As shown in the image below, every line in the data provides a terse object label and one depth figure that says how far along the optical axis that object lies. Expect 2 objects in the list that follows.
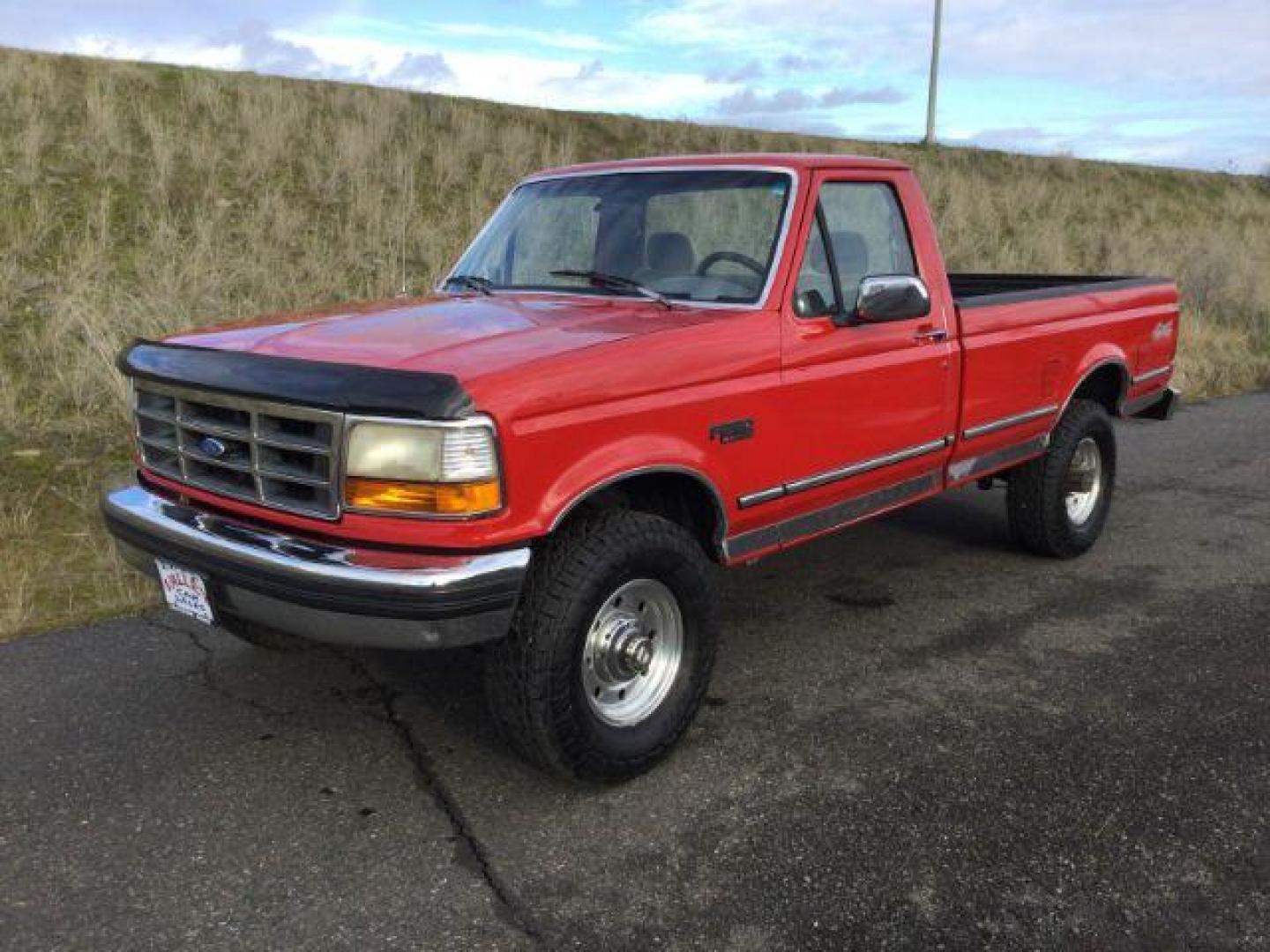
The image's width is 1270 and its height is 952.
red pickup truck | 2.79
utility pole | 29.08
